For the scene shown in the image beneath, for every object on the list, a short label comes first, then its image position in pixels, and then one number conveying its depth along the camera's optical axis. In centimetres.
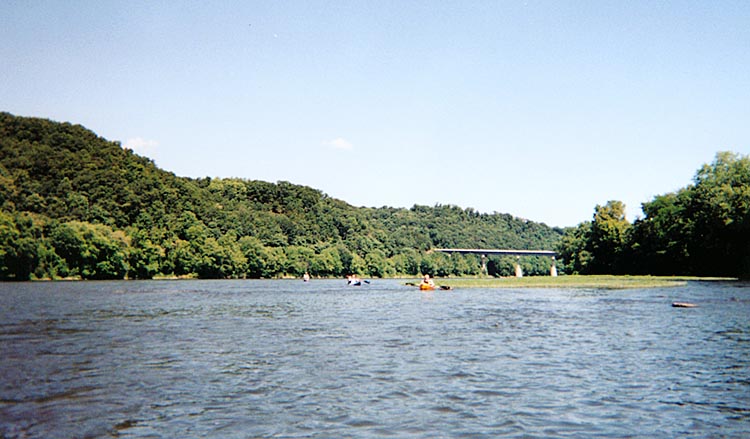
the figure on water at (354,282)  13327
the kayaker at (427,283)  9645
